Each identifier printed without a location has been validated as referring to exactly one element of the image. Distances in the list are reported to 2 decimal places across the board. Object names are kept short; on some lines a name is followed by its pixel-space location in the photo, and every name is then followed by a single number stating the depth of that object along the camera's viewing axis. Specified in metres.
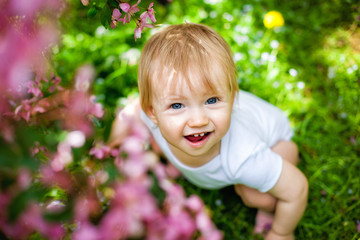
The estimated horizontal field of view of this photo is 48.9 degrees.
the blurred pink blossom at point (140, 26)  0.45
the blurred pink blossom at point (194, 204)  0.37
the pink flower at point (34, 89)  0.52
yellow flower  0.96
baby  0.49
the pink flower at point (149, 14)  0.44
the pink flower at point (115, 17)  0.43
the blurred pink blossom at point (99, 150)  0.50
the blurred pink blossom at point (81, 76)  0.37
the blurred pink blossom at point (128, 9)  0.42
